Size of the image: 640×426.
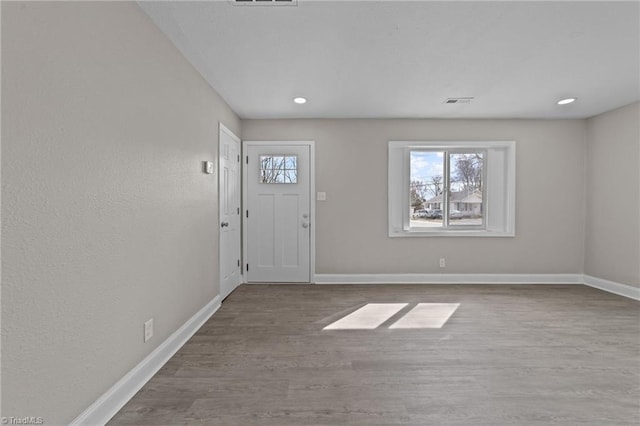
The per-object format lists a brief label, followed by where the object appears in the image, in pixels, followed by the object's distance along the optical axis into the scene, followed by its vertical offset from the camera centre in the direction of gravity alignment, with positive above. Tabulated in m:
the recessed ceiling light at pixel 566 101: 3.40 +1.24
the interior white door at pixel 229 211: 3.40 -0.07
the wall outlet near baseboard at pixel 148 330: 1.91 -0.83
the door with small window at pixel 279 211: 4.22 -0.09
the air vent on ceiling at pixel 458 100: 3.41 +1.25
